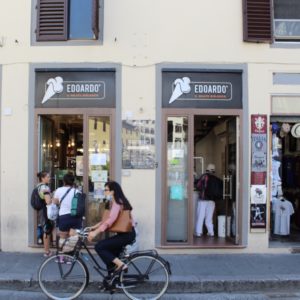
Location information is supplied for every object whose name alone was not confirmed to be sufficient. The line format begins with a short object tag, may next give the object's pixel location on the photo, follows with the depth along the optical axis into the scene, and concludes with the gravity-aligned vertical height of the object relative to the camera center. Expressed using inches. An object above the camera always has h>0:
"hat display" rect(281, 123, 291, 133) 411.8 +30.2
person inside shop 433.4 -28.3
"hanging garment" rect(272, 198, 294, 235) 423.2 -42.6
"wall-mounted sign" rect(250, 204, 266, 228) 390.3 -39.8
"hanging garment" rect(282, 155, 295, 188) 472.1 -8.2
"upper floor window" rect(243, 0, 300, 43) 391.5 +113.0
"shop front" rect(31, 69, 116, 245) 392.2 +40.5
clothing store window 409.7 -8.8
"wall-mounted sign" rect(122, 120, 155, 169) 387.9 +15.1
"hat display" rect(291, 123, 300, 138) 412.8 +27.9
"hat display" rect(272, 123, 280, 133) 406.3 +29.7
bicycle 279.9 -61.6
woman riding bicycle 279.9 -41.3
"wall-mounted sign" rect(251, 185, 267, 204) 391.2 -23.7
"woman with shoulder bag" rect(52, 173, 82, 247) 356.8 -32.7
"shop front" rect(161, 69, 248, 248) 392.2 +20.4
